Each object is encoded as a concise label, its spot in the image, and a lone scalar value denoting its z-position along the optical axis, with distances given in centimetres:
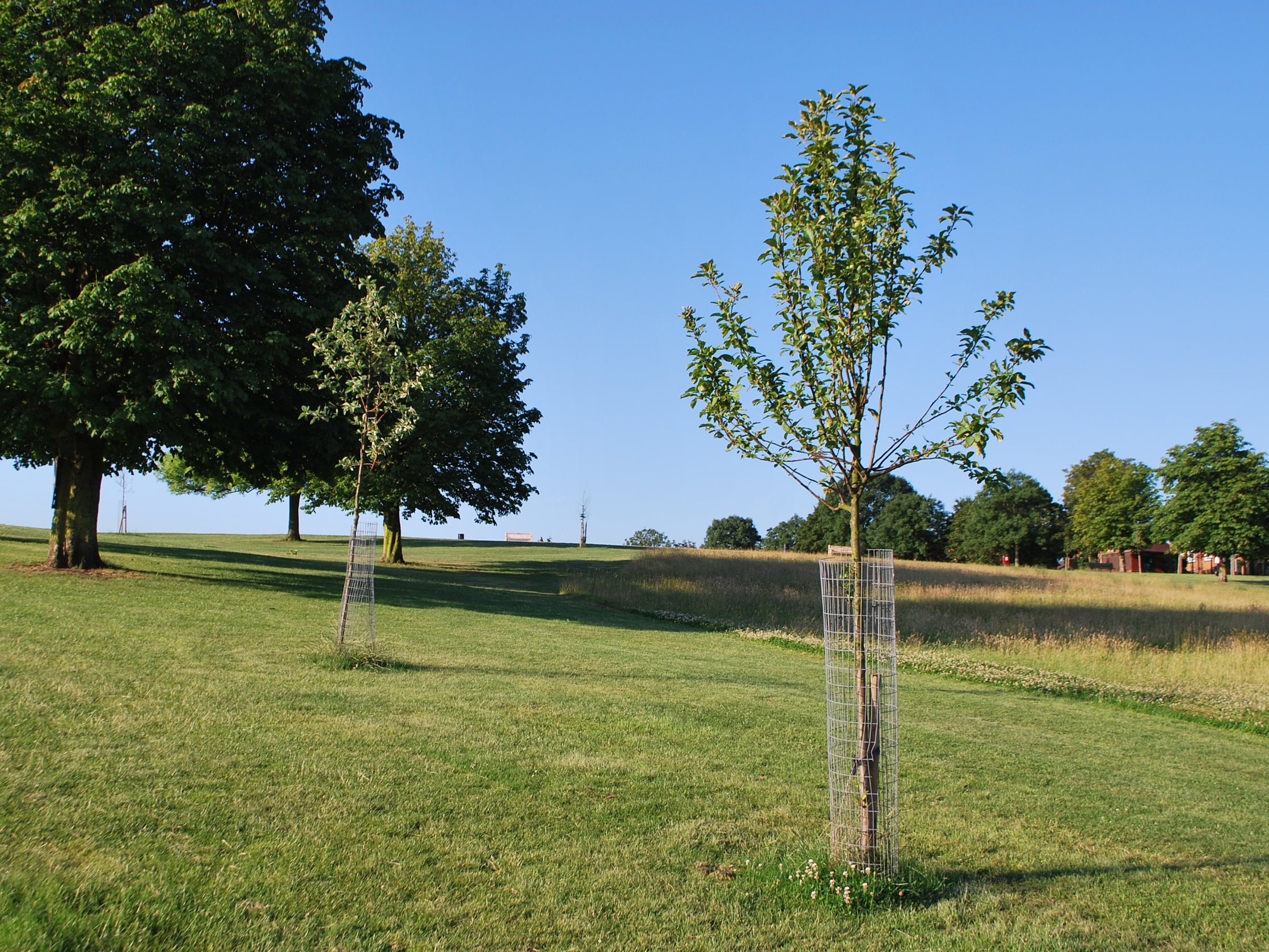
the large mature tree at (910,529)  9719
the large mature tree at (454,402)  3366
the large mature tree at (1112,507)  7469
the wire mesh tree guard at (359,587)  1152
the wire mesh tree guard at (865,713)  501
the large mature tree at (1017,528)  8712
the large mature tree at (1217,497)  5369
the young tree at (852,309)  513
